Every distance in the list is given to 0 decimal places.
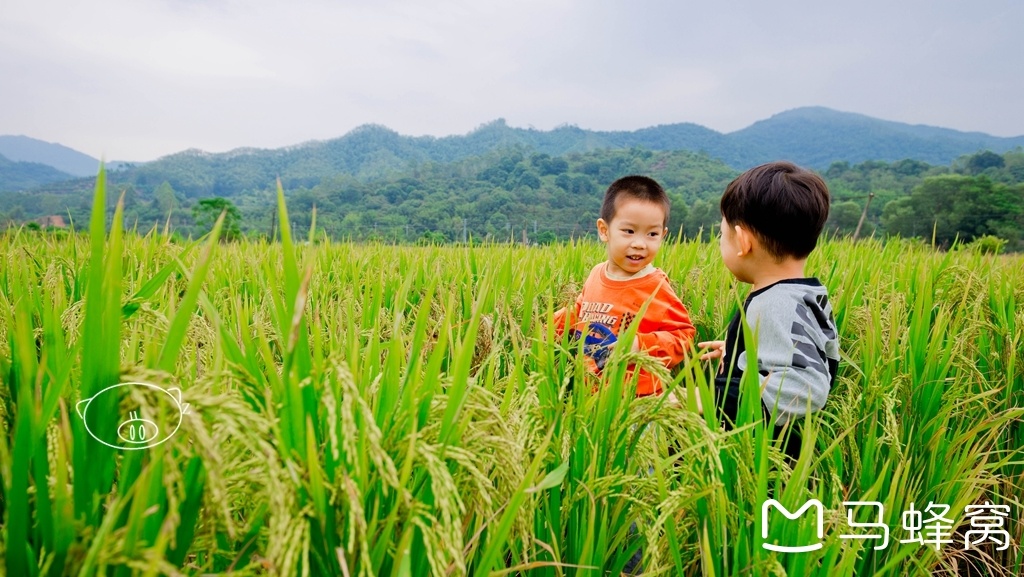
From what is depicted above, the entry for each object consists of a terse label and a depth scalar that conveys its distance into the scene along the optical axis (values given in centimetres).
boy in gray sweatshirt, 163
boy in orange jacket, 231
